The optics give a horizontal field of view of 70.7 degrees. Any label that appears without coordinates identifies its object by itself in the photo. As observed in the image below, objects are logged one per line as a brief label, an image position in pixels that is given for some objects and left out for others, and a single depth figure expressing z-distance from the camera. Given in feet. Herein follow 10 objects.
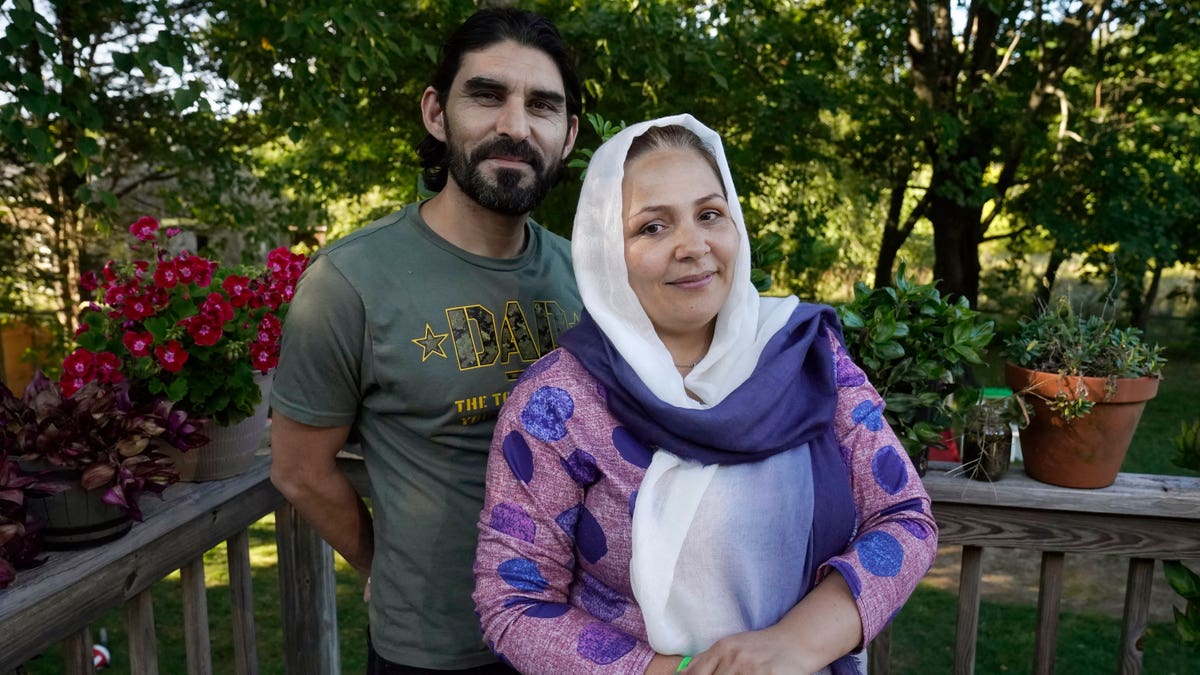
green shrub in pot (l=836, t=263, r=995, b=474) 6.07
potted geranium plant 6.05
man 5.19
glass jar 6.30
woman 4.23
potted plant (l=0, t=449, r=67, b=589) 4.61
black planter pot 5.06
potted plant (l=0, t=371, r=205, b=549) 5.00
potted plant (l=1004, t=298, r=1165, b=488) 6.08
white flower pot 6.50
